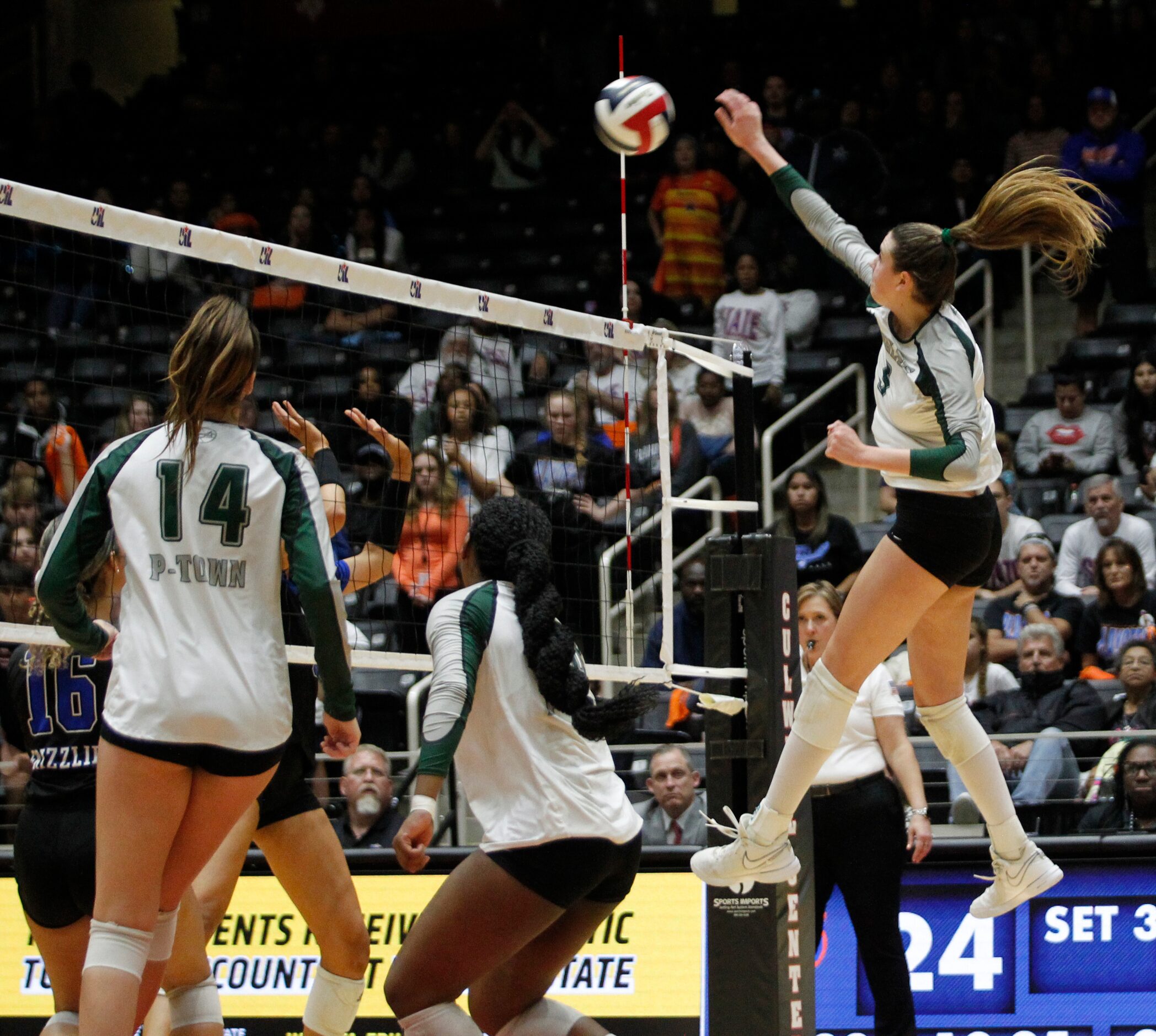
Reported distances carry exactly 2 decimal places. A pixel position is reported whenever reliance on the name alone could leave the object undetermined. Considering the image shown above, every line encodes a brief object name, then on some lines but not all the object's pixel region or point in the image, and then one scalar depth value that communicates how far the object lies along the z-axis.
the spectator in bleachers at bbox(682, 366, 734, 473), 20.25
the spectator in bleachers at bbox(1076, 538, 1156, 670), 16.16
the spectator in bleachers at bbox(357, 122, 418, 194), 28.77
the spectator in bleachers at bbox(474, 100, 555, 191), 28.31
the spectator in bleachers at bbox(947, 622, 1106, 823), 13.58
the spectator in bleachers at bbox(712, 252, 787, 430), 21.75
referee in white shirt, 11.52
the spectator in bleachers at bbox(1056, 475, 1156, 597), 17.41
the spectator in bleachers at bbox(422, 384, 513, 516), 14.52
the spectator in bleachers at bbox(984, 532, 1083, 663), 16.44
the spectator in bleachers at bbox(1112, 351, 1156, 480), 18.83
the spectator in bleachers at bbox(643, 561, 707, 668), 17.31
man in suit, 13.62
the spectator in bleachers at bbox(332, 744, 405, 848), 14.02
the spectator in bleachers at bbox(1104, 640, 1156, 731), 14.25
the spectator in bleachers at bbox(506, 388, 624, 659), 15.05
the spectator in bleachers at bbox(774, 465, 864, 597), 17.44
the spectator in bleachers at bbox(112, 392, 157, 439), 13.83
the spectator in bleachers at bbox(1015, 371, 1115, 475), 19.75
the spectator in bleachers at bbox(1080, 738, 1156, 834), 12.84
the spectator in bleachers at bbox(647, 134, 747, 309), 23.92
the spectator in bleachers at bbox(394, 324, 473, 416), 18.34
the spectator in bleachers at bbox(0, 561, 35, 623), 13.77
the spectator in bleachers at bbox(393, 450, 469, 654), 14.69
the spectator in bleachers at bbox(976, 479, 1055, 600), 17.83
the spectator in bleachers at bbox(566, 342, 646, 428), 16.34
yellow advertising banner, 12.47
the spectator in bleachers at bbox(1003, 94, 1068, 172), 23.36
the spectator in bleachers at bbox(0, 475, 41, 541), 14.16
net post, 10.62
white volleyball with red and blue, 11.00
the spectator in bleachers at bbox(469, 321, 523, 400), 18.87
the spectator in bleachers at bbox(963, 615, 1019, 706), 15.29
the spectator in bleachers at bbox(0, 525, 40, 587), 15.37
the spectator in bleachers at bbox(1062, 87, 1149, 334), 22.14
